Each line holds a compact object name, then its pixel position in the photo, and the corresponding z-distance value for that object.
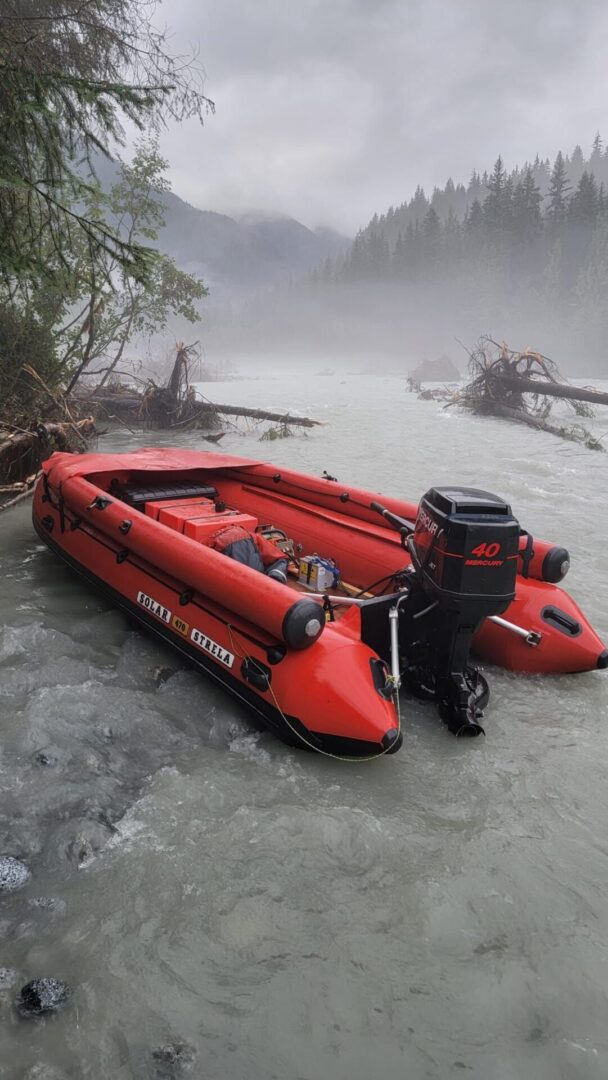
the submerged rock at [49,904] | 2.04
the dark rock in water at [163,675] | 3.58
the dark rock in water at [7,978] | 1.78
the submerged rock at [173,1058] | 1.62
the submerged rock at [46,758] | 2.73
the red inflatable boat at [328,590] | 2.90
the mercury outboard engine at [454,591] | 2.92
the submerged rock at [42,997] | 1.72
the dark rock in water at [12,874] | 2.11
